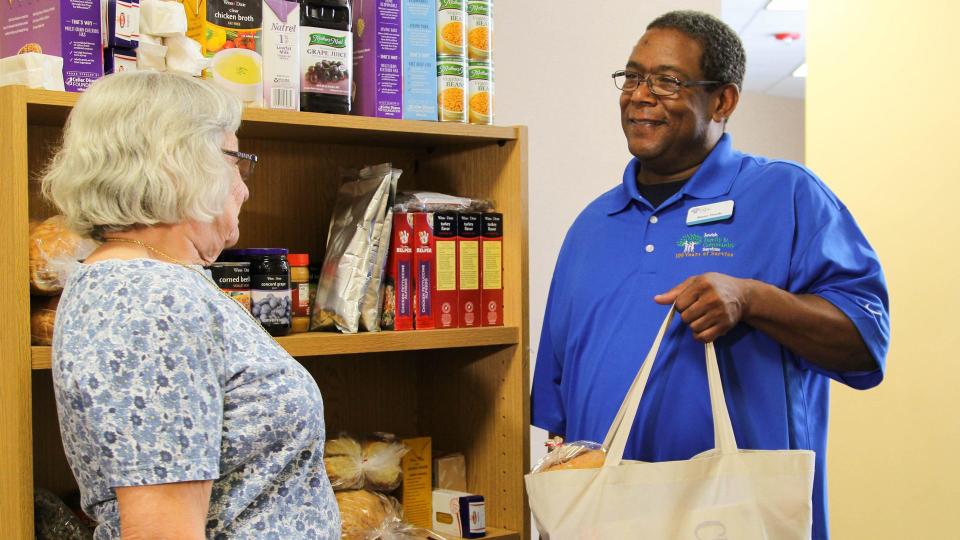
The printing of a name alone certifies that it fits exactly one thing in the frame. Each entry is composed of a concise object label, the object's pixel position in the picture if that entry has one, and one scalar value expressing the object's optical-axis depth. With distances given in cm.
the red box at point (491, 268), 210
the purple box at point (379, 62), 197
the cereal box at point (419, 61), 200
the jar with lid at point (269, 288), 182
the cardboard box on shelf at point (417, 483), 218
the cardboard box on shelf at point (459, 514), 211
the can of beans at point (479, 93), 207
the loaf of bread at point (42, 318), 157
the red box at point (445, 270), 203
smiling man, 164
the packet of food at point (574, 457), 158
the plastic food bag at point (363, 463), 204
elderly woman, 114
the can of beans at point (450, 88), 203
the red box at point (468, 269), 206
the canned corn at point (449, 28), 204
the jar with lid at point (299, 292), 194
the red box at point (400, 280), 199
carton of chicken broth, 178
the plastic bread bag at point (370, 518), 198
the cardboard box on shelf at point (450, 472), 223
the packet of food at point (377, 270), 196
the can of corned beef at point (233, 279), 179
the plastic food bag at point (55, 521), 168
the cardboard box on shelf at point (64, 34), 164
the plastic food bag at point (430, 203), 203
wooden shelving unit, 190
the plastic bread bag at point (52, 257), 156
